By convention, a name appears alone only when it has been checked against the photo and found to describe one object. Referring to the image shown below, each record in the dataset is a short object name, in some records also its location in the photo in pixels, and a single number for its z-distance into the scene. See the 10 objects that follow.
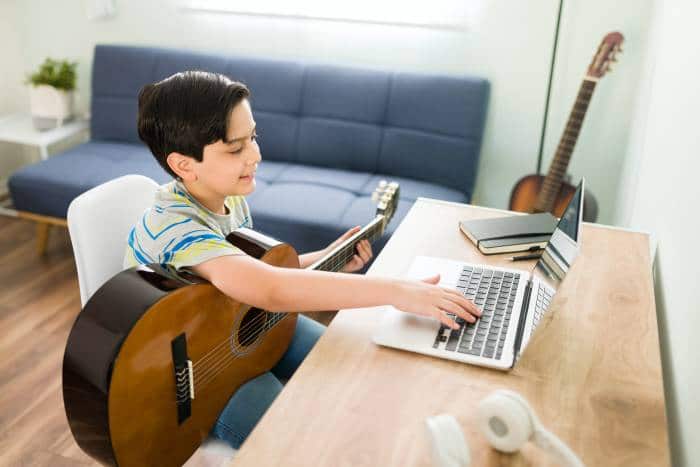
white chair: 1.37
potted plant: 3.17
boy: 1.22
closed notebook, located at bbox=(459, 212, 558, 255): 1.53
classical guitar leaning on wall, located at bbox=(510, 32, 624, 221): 2.56
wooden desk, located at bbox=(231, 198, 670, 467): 0.95
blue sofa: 2.76
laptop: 1.14
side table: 2.96
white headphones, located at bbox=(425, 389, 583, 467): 0.85
